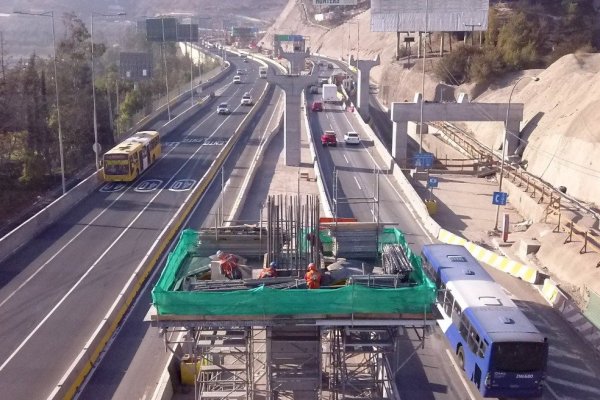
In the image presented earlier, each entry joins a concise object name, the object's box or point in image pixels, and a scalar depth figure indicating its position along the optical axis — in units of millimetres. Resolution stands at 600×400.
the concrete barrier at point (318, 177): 31239
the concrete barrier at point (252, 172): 30845
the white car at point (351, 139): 49875
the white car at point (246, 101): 74625
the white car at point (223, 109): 67688
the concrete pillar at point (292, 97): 41500
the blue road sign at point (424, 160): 37781
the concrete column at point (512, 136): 45188
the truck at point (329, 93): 74000
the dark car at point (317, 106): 69438
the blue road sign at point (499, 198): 28422
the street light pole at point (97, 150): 37847
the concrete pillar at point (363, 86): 63062
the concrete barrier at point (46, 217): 25953
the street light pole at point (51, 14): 33881
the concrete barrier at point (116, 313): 15387
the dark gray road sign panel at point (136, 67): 81812
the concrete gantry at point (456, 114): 44375
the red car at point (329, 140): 49719
